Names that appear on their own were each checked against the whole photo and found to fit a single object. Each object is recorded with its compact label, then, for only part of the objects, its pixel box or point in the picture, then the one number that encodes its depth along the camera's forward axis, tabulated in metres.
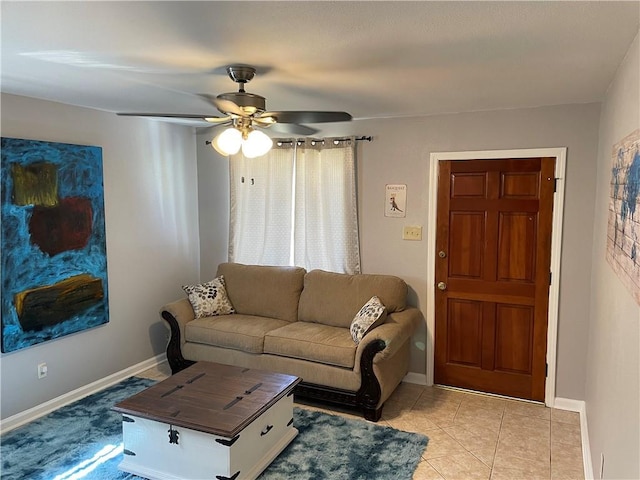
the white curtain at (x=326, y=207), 4.30
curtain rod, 4.21
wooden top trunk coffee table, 2.57
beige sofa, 3.46
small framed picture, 4.13
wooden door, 3.70
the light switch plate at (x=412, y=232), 4.09
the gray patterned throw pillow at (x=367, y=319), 3.55
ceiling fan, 2.47
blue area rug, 2.79
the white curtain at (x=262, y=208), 4.58
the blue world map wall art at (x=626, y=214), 1.69
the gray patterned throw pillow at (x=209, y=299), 4.28
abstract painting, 3.29
